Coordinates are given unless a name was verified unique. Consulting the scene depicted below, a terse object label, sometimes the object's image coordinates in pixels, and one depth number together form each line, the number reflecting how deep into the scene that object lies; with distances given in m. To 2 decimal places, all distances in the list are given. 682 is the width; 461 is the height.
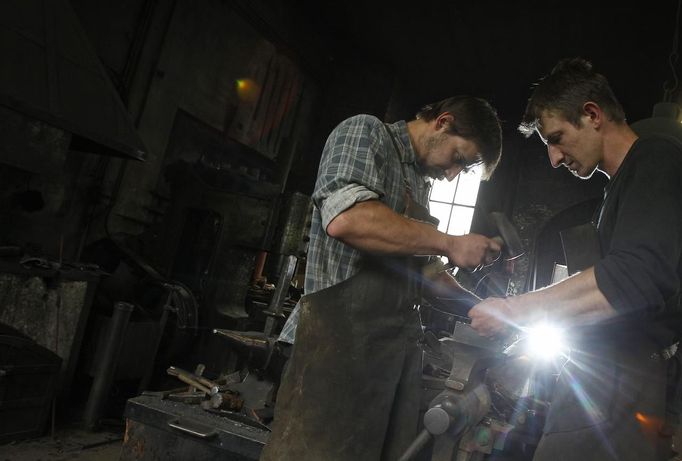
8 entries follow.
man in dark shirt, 1.38
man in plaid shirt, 1.54
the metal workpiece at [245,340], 2.46
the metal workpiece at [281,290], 3.42
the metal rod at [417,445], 1.49
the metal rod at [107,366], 3.90
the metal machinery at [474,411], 1.48
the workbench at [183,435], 1.93
